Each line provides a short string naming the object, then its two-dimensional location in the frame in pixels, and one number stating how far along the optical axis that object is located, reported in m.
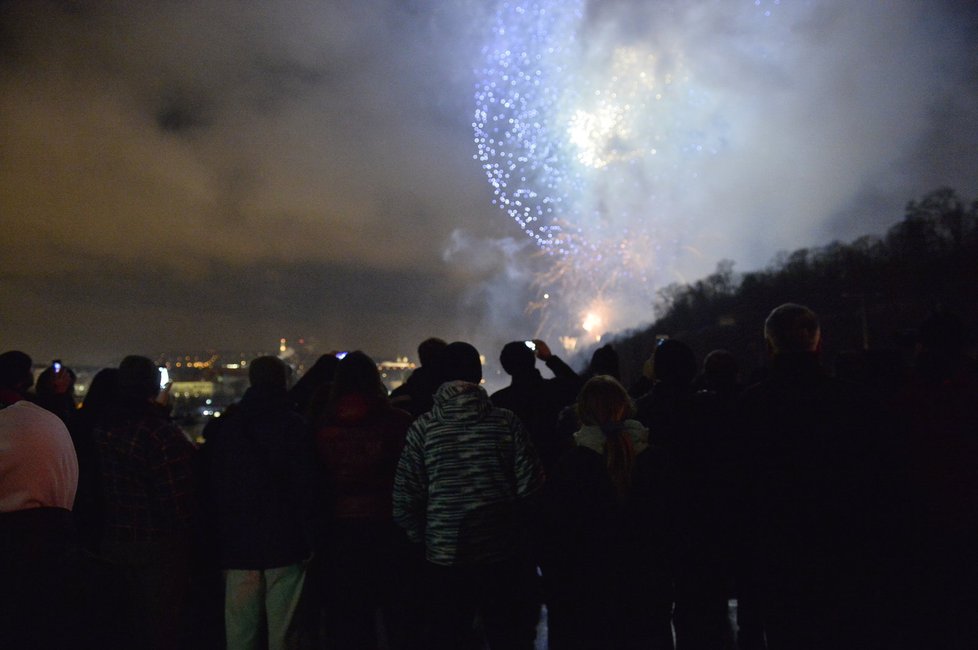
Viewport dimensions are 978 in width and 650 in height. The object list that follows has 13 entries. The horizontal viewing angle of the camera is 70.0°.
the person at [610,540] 3.36
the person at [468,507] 3.91
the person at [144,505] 4.25
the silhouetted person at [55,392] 5.72
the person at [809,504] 2.97
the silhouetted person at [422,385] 5.71
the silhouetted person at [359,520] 4.36
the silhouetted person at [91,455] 4.66
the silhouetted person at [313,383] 5.42
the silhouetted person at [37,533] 1.70
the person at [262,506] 4.32
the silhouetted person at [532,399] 5.49
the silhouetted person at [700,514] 4.20
